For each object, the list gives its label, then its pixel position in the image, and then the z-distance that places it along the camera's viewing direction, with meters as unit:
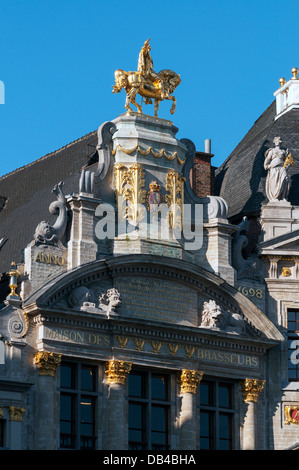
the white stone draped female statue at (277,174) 60.16
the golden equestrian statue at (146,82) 57.91
